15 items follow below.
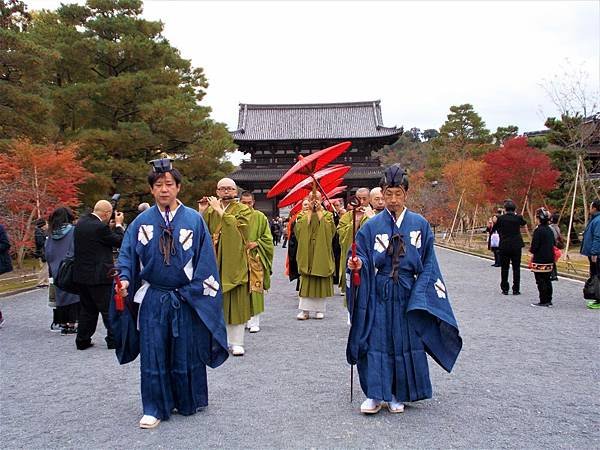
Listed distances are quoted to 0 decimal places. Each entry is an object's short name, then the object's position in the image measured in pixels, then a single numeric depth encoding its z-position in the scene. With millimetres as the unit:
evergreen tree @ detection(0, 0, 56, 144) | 14797
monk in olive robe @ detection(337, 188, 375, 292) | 8427
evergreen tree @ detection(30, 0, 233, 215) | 21031
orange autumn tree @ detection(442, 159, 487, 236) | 30328
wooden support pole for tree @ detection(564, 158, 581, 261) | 15129
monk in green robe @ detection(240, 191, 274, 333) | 6570
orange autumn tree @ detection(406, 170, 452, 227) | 34938
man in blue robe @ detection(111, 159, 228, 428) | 4047
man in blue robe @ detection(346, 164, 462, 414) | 4145
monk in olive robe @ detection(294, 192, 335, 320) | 8641
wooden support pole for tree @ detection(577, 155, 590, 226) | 17703
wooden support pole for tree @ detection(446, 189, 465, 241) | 29406
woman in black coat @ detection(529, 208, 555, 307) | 9461
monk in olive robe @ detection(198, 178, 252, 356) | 6066
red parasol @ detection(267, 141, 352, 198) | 7621
